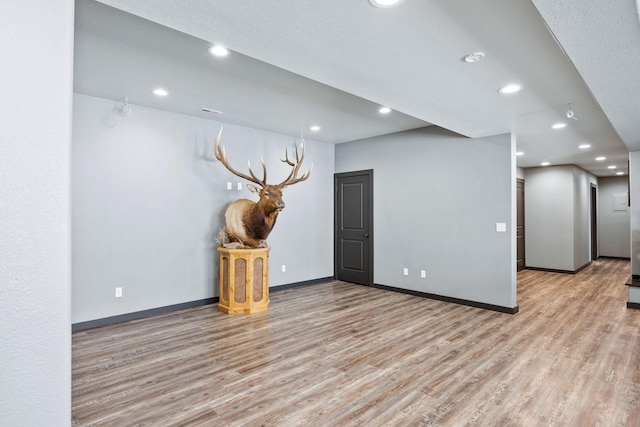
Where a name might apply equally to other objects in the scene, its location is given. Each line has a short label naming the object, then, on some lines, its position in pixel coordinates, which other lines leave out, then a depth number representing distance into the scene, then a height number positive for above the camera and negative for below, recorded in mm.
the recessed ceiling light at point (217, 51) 2764 +1326
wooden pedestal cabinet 4547 -847
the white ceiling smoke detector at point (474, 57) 2492 +1151
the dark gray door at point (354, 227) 6328 -186
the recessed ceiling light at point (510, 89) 3111 +1155
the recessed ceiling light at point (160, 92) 3800 +1371
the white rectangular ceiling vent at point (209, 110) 4504 +1378
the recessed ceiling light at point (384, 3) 1834 +1125
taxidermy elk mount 4629 +8
